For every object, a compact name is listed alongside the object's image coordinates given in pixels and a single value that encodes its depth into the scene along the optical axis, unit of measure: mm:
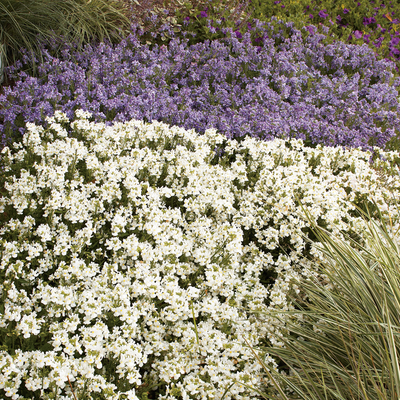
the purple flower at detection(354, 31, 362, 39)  8334
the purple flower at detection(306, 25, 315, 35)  7965
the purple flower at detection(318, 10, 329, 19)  8743
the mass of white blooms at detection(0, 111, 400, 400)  2492
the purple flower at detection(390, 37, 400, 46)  8467
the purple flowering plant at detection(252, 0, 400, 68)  8191
